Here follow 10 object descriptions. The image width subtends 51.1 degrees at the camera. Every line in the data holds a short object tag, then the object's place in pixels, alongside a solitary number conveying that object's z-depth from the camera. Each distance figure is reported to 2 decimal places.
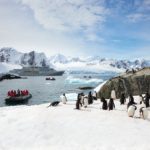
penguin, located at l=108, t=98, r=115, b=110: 11.44
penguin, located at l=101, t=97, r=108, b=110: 11.59
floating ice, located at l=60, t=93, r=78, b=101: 20.50
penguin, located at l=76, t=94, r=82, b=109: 11.61
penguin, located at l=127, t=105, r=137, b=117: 10.04
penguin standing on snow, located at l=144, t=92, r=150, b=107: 11.86
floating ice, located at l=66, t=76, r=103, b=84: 51.20
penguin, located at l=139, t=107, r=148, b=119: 9.75
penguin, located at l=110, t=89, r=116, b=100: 14.85
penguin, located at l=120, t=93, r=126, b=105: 12.78
